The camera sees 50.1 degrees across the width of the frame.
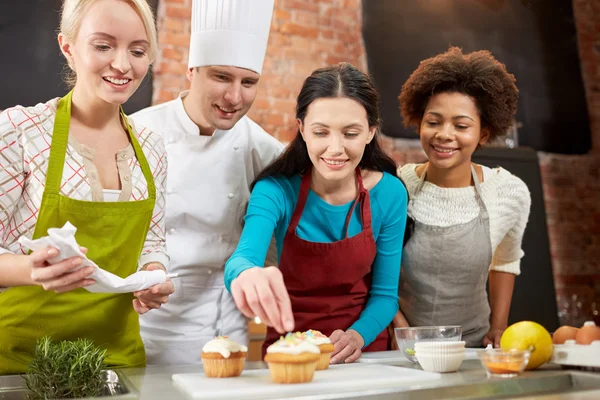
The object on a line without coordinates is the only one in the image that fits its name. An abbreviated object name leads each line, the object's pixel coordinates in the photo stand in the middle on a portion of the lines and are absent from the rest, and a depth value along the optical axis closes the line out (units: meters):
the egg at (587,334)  1.42
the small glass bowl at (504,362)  1.31
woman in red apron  1.85
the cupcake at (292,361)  1.20
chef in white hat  2.08
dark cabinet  4.35
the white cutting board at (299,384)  1.12
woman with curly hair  2.29
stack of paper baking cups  1.35
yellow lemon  1.40
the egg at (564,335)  1.51
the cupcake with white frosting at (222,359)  1.29
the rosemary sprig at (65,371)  1.23
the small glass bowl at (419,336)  1.49
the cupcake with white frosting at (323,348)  1.38
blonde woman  1.50
